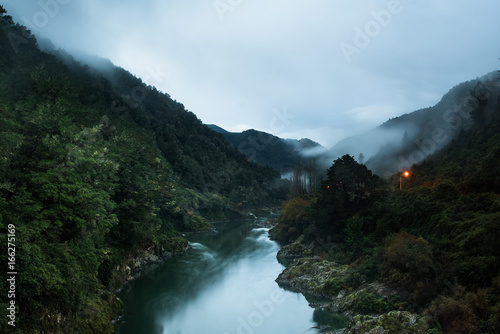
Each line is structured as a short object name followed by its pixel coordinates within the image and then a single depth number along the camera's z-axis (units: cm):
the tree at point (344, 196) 3428
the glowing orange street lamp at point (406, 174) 4164
